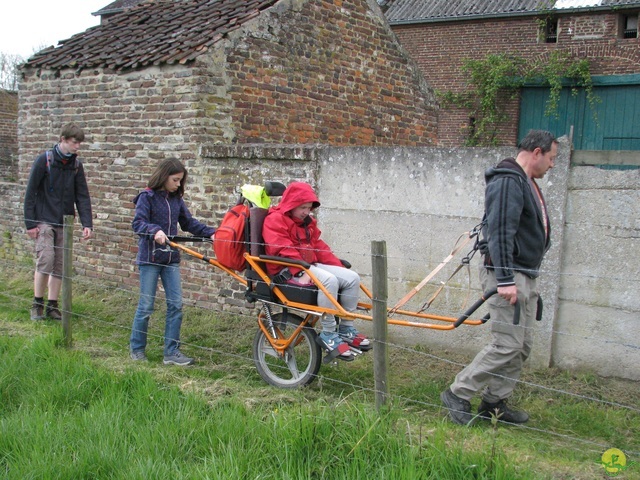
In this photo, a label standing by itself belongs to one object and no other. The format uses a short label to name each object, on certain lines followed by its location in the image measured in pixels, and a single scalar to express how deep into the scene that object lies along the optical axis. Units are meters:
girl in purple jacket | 6.35
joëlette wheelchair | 5.47
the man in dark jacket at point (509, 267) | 4.66
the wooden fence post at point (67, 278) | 6.63
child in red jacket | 5.45
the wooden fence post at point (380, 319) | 4.52
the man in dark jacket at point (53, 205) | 7.77
